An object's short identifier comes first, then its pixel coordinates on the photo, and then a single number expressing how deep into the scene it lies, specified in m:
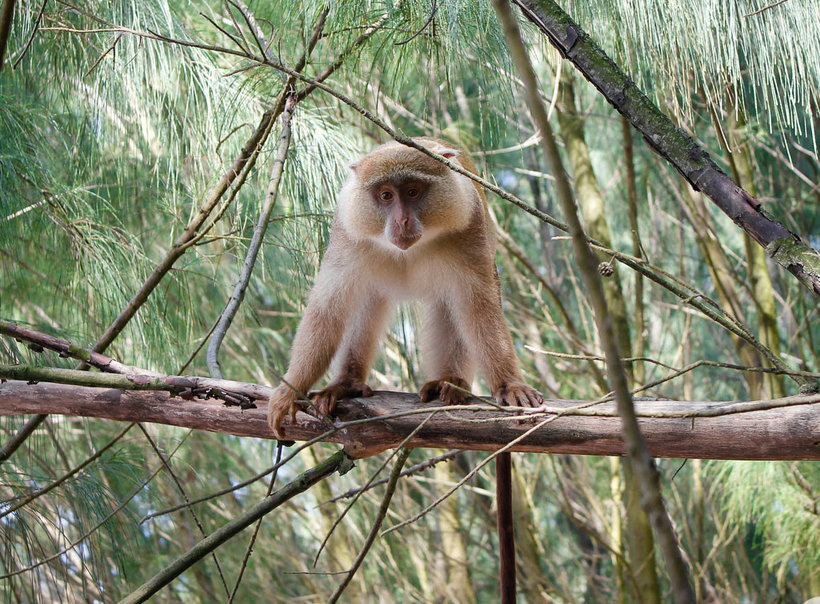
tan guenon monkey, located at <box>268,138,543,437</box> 3.12
